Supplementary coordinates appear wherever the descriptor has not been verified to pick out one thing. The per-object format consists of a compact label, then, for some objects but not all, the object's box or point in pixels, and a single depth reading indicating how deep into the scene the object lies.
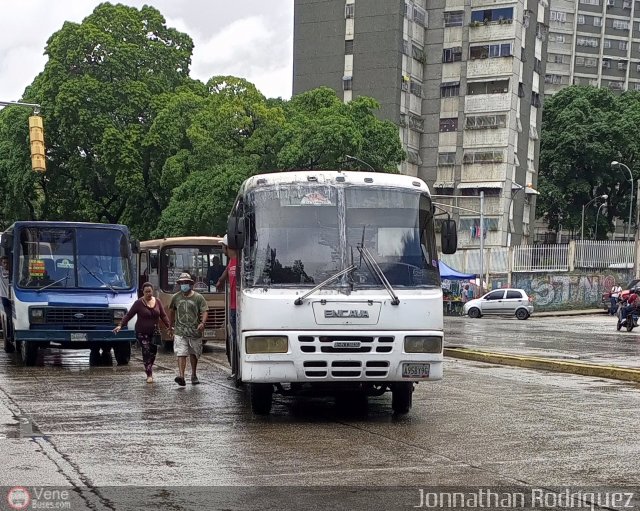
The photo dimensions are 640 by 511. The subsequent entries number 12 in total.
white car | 51.72
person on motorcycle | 37.28
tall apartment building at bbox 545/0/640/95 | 121.88
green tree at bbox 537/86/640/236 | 80.69
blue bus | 19.47
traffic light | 22.45
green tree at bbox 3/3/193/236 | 51.22
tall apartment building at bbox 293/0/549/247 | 73.38
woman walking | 16.45
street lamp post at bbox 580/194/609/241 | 79.31
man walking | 15.70
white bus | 11.47
